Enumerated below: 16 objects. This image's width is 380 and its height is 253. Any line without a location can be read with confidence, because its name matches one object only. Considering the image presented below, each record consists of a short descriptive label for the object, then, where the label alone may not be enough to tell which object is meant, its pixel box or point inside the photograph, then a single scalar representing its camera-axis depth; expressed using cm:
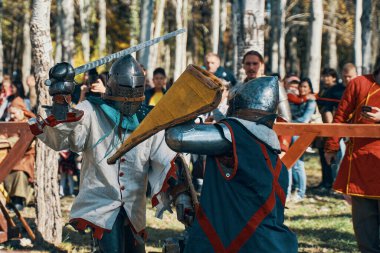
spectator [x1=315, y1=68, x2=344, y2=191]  1127
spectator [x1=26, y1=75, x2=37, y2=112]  1333
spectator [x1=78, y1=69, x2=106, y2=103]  914
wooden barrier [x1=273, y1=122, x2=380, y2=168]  626
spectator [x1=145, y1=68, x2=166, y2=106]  1091
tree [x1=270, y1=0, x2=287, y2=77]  2784
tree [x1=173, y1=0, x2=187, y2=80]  2564
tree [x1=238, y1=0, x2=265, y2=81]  939
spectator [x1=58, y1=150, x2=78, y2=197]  1116
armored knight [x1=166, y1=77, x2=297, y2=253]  390
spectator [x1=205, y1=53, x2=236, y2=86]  959
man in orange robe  612
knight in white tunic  515
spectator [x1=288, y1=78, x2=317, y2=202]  1066
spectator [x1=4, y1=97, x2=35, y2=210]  974
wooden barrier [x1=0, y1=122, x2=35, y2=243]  684
